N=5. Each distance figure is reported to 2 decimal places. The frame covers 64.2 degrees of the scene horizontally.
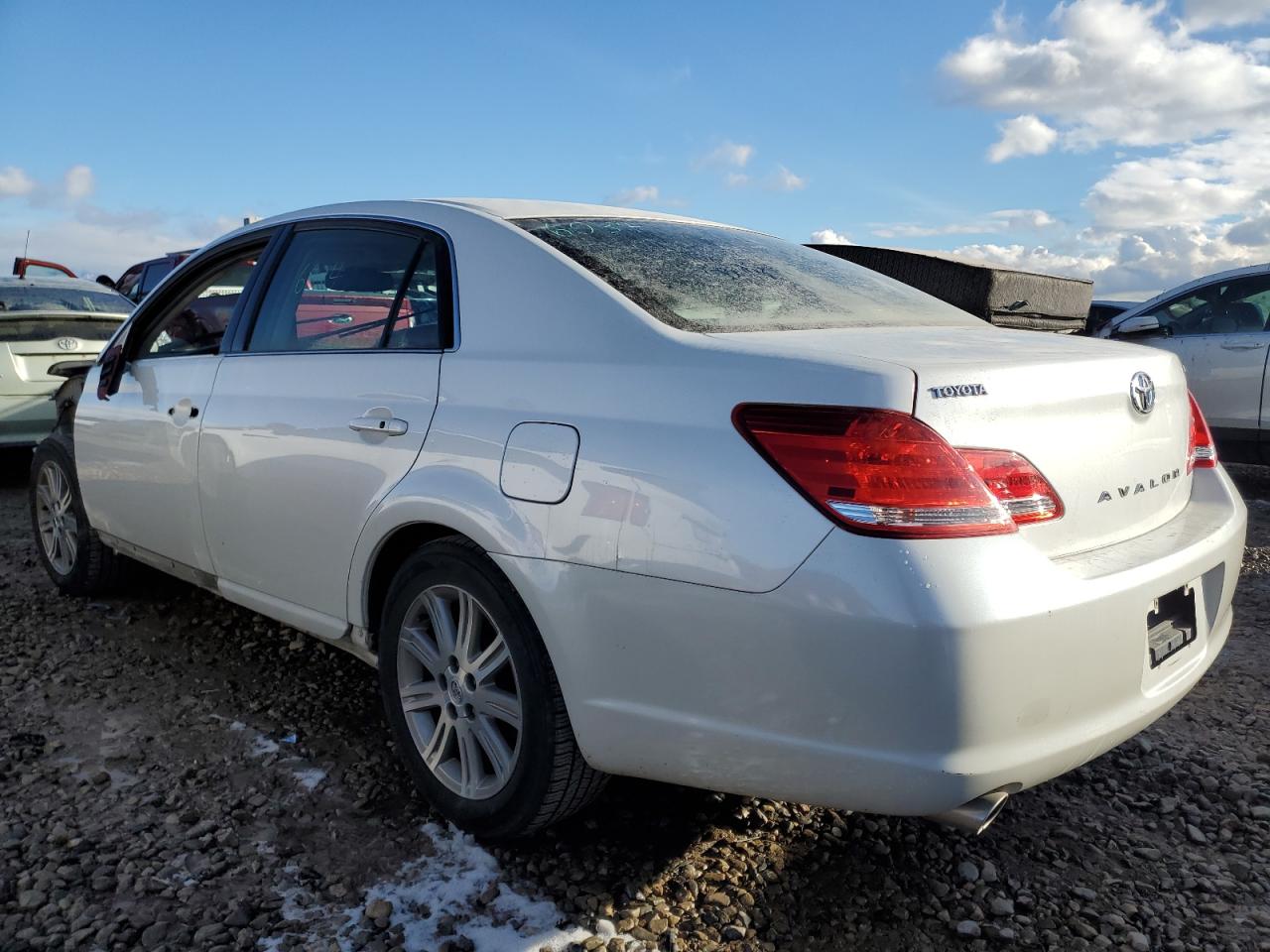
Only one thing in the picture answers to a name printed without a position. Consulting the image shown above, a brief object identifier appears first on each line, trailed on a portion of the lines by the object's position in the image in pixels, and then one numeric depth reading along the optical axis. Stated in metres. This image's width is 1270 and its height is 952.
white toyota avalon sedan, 1.78
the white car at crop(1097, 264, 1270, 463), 6.61
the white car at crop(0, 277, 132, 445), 6.52
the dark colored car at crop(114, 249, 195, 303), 13.65
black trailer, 4.94
